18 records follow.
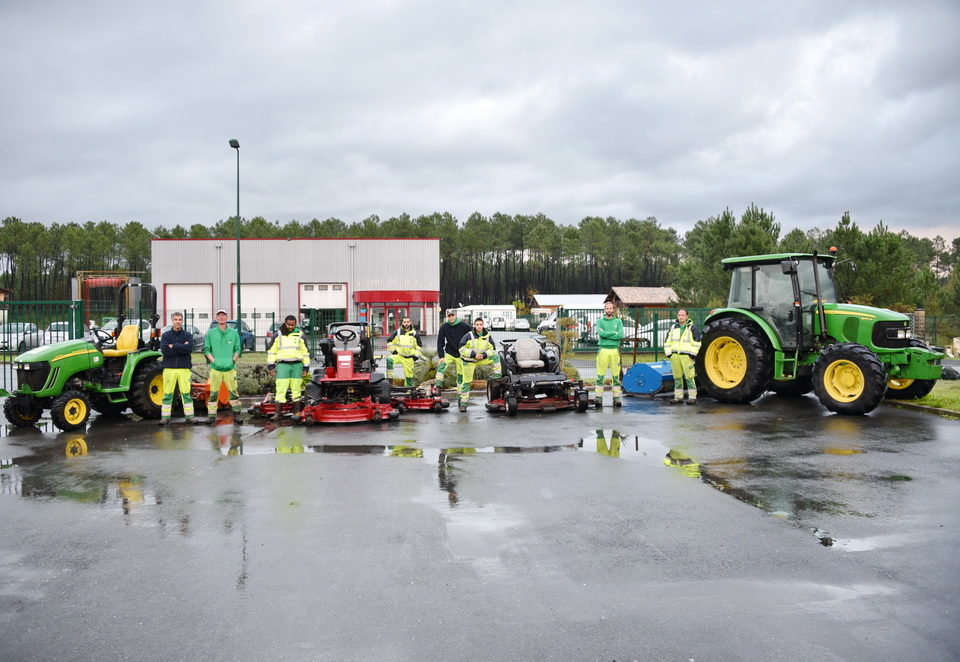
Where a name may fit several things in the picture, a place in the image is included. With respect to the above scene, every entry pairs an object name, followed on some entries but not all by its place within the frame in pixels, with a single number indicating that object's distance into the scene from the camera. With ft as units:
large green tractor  38.70
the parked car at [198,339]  91.25
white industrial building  166.40
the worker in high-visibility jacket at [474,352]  42.96
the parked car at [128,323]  42.73
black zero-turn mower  41.29
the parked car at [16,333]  61.77
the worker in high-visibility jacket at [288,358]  40.47
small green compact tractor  36.96
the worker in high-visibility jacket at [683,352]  44.21
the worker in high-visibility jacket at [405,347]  44.80
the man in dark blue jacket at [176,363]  38.55
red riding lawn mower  38.01
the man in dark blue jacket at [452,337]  44.21
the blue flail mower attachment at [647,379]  48.60
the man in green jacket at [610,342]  44.27
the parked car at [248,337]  94.68
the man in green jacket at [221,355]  39.88
